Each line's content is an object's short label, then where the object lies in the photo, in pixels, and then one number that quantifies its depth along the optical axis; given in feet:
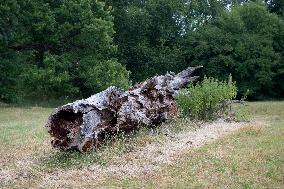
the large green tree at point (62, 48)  83.41
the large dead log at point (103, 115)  29.37
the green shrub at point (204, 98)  46.26
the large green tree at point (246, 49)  106.63
